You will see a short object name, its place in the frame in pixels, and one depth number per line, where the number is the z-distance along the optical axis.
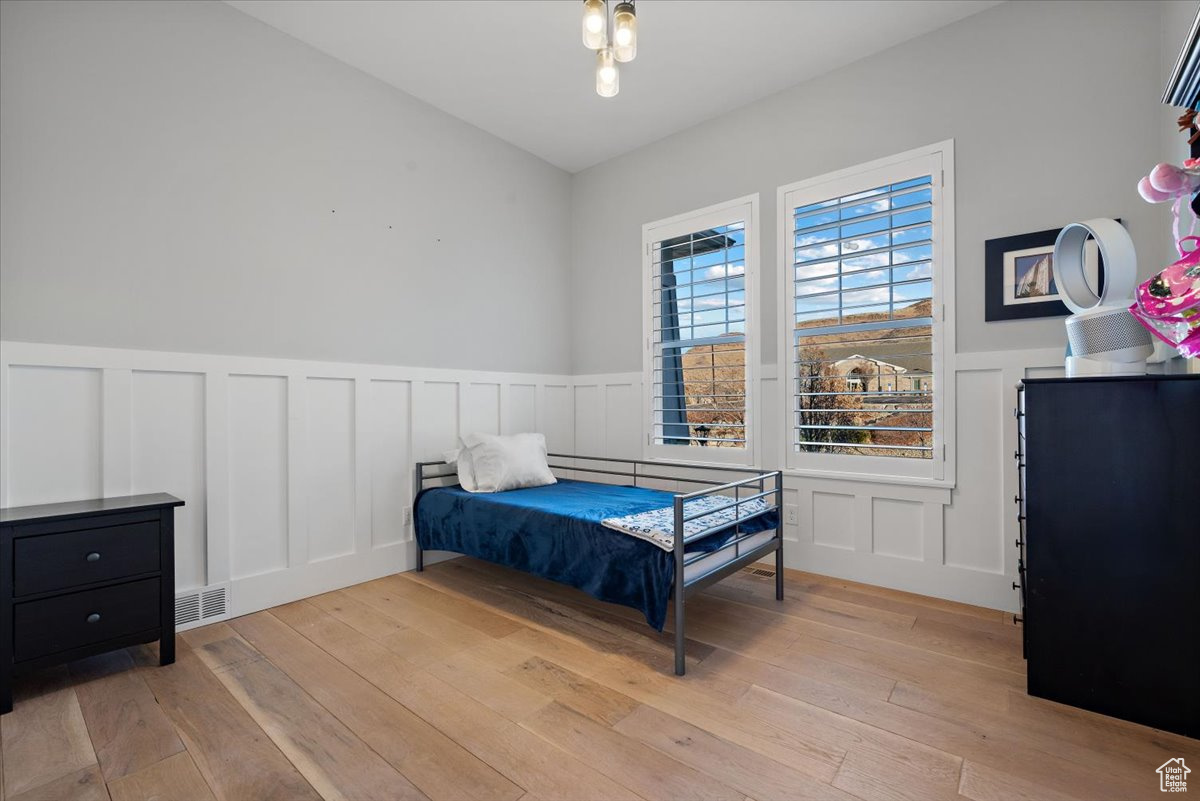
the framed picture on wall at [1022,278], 2.36
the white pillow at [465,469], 3.12
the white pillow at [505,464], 3.08
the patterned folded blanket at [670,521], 2.08
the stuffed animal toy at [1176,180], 1.34
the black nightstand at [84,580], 1.75
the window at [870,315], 2.69
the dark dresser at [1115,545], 1.55
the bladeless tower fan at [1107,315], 1.66
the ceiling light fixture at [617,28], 1.90
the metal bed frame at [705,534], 1.96
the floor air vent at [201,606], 2.35
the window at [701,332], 3.34
